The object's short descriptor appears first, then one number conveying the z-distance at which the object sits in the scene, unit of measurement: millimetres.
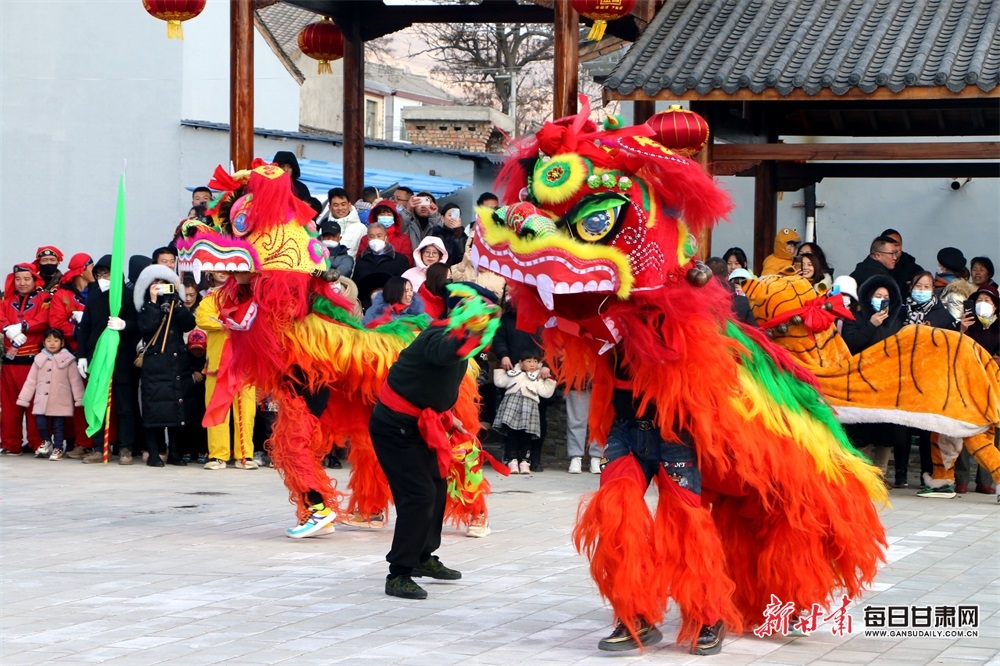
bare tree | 35406
